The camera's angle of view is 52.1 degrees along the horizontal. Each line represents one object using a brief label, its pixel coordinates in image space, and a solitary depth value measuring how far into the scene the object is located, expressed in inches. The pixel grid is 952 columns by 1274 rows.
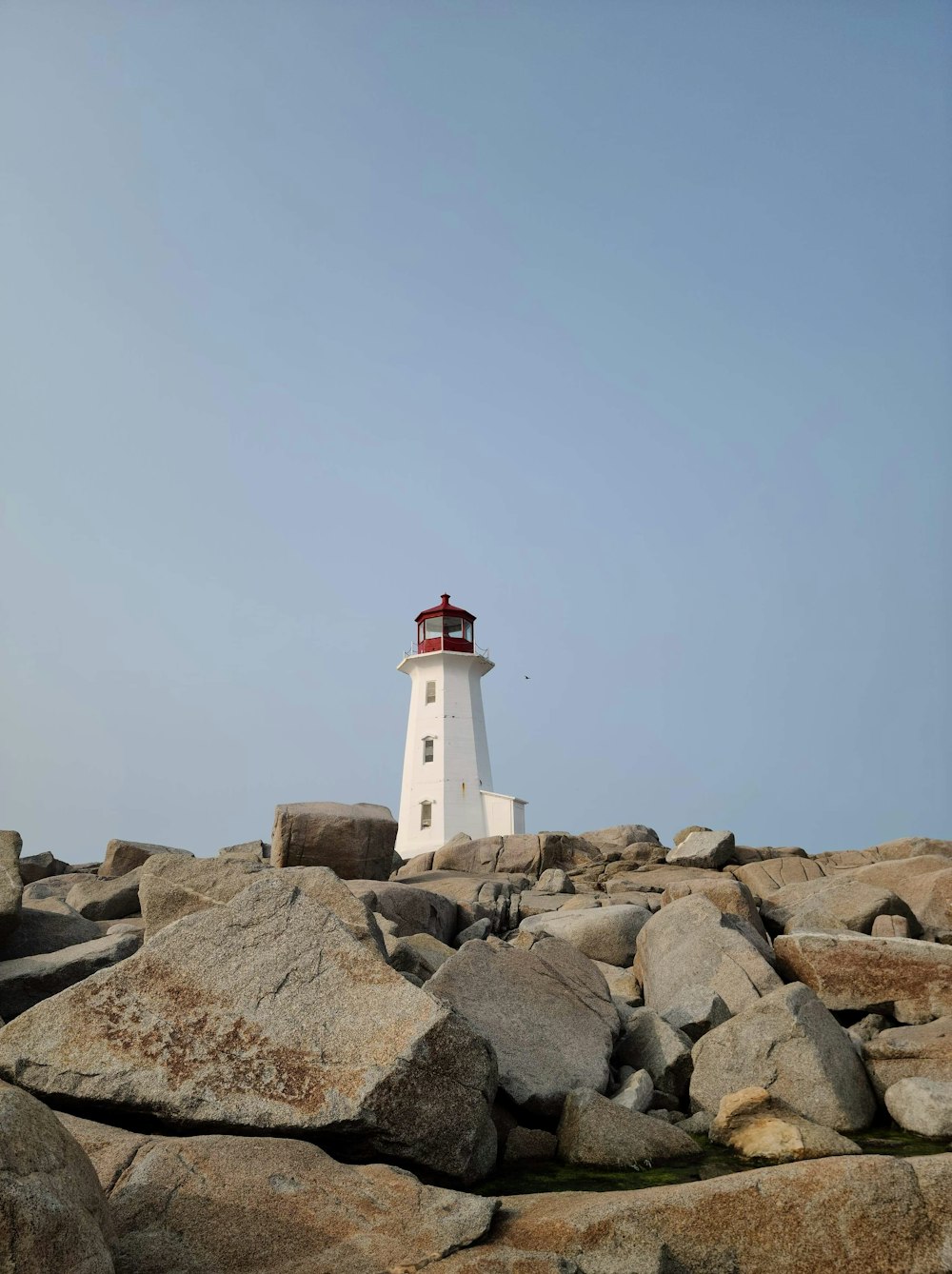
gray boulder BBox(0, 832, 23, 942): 345.1
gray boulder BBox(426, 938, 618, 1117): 295.0
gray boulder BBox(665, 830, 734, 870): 901.8
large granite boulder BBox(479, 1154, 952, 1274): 174.9
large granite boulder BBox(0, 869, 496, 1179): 218.7
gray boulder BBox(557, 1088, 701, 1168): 266.2
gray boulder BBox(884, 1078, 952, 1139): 284.0
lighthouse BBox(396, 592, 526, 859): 1461.6
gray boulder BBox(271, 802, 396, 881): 669.9
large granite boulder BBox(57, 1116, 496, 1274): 173.2
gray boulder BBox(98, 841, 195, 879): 740.0
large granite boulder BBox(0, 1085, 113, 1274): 138.6
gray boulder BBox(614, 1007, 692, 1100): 327.6
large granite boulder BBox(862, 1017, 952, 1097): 323.3
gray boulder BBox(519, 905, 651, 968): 482.9
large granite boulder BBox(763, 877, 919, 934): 495.5
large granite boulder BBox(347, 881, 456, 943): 512.4
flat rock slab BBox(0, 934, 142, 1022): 309.7
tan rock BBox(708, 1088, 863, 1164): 263.3
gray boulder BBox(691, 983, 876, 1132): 300.8
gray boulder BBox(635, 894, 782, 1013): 379.2
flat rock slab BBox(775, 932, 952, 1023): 385.4
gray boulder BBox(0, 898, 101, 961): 378.3
